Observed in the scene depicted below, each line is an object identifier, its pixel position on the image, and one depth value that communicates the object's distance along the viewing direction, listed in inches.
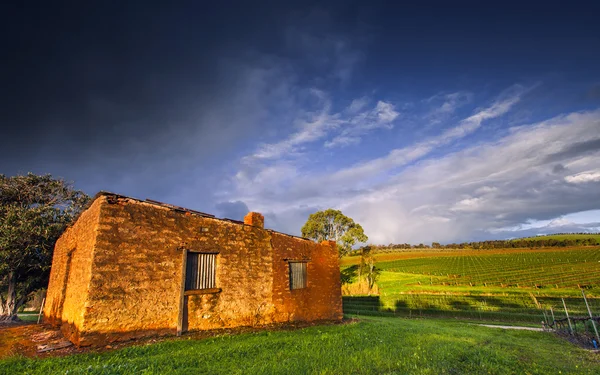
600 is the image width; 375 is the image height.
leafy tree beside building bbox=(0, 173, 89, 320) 691.4
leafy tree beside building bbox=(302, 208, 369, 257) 1841.8
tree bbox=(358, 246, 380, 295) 1986.6
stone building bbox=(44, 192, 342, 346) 350.6
